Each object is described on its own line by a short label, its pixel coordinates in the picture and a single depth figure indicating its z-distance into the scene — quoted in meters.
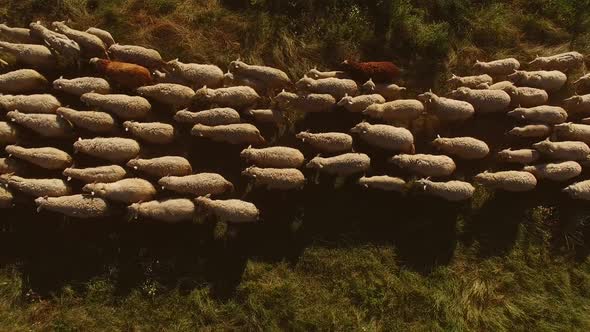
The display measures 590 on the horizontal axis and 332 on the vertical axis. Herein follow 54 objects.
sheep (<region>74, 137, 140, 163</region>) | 10.66
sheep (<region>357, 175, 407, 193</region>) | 11.04
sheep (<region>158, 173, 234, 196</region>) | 10.66
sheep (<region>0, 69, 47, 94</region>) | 10.98
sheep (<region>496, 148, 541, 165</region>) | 11.28
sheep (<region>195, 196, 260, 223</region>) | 10.65
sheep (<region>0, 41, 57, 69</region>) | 11.11
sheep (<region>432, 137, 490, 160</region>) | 11.26
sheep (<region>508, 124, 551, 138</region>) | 11.39
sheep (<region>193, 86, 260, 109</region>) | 11.12
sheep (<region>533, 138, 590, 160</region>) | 11.18
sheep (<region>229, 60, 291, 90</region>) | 11.40
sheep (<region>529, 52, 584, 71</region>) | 11.95
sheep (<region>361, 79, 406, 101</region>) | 11.41
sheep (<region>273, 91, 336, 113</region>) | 11.20
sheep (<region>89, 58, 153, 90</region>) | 10.91
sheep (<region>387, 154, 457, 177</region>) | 11.02
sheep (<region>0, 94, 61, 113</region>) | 10.90
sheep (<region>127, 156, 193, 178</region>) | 10.73
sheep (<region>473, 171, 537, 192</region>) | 11.16
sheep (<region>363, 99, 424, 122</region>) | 11.20
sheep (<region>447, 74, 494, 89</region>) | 11.63
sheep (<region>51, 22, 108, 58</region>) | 11.20
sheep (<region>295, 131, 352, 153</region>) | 11.06
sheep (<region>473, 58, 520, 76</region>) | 11.84
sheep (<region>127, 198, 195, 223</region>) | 10.55
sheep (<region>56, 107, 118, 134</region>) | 10.73
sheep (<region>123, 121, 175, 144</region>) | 10.82
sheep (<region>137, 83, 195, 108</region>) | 11.07
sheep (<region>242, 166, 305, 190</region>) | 10.81
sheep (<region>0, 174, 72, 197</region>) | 10.49
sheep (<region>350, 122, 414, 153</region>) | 11.07
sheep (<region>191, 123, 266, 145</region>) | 10.97
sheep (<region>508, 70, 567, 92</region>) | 11.65
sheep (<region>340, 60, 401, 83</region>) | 11.33
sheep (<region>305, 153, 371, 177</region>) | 10.98
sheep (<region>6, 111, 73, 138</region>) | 10.73
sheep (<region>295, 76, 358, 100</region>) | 11.29
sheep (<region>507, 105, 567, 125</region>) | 11.41
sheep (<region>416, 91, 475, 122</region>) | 11.34
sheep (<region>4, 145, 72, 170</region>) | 10.63
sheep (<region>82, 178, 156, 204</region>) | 10.38
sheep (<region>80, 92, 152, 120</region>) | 10.85
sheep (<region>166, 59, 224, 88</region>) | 11.30
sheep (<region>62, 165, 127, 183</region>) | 10.57
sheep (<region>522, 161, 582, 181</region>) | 11.23
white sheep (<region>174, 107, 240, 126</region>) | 11.01
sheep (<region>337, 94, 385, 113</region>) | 11.21
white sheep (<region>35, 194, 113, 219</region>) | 10.43
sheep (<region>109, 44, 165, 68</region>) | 11.29
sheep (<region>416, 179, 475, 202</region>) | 11.03
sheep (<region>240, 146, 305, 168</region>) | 10.97
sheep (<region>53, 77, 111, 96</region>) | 10.98
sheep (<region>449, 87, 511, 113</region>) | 11.36
